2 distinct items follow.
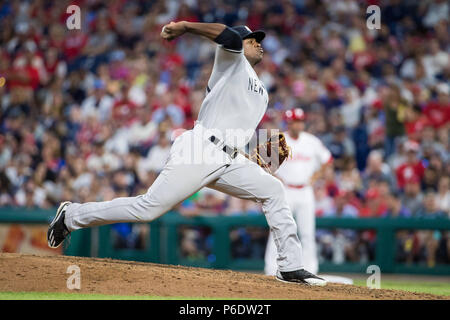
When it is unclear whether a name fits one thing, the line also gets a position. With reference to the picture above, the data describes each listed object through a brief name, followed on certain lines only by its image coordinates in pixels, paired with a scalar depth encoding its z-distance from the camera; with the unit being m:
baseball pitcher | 10.74
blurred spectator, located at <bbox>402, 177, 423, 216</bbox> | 20.30
